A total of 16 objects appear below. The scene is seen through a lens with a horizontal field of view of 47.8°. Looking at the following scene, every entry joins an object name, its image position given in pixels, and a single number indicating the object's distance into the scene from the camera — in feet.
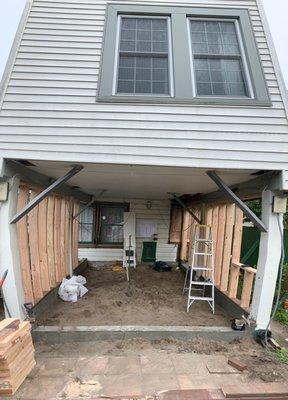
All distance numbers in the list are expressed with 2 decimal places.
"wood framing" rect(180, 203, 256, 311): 17.90
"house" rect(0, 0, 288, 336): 14.84
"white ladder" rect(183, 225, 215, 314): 22.28
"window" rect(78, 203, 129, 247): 37.35
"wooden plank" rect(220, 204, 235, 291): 21.52
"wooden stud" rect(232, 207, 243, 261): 20.36
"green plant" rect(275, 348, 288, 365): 14.12
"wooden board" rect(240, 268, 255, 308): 17.62
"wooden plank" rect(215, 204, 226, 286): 22.66
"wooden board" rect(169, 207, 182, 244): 38.09
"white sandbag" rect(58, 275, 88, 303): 21.79
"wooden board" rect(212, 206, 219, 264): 24.19
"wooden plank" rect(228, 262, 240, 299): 19.85
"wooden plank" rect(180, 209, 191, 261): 36.76
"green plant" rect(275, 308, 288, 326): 20.08
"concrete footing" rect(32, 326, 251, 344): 15.55
